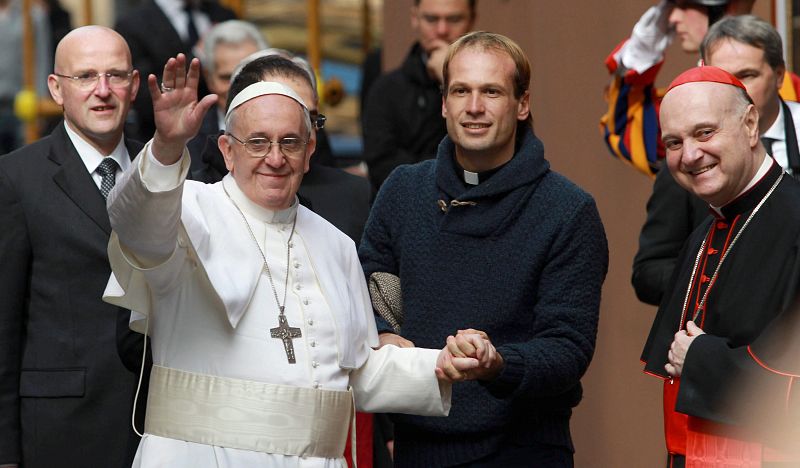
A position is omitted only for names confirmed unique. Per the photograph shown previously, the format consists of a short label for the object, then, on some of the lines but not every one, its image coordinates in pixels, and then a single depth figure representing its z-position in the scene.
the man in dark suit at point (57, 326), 10.53
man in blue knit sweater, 9.24
